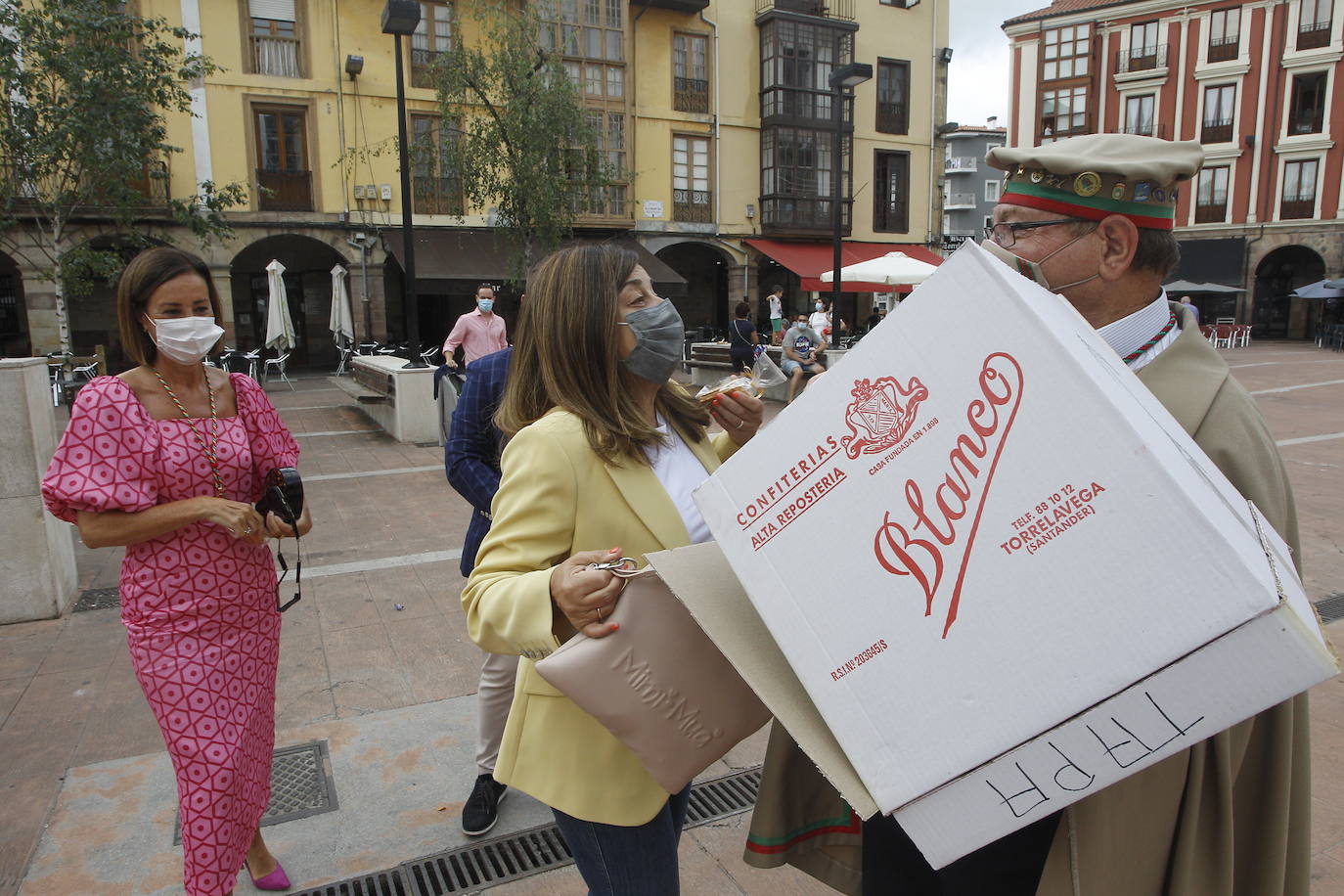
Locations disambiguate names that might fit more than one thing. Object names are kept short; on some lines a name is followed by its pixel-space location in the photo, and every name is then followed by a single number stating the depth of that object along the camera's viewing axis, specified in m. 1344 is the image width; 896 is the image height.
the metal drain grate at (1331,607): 4.54
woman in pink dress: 2.12
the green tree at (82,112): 12.57
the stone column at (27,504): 4.33
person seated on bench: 12.41
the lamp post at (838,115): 13.59
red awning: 25.36
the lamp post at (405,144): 10.16
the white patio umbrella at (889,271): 15.16
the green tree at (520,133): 15.99
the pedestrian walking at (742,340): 13.07
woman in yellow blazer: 1.48
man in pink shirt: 8.35
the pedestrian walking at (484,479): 2.79
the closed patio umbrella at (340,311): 18.84
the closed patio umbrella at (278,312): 15.97
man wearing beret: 1.22
